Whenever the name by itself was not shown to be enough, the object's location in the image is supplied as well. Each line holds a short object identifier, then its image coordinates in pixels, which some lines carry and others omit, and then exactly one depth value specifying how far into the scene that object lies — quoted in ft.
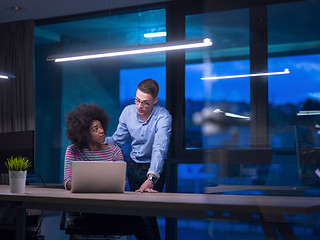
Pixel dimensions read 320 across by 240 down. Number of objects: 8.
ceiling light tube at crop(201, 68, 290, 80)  11.24
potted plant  8.04
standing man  11.19
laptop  7.56
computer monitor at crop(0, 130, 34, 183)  11.03
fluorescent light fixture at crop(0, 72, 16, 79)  15.71
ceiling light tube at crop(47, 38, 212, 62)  11.23
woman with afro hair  9.39
